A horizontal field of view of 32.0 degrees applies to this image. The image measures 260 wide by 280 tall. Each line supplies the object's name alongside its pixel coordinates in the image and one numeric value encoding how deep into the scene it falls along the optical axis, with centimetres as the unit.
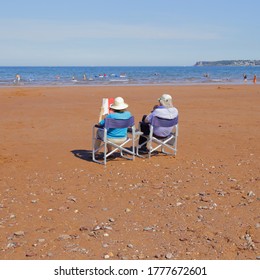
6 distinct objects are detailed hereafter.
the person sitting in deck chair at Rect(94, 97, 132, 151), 721
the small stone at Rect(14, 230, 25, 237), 444
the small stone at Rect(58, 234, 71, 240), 435
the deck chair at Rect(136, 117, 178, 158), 746
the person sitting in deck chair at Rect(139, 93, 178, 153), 749
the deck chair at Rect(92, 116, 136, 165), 710
